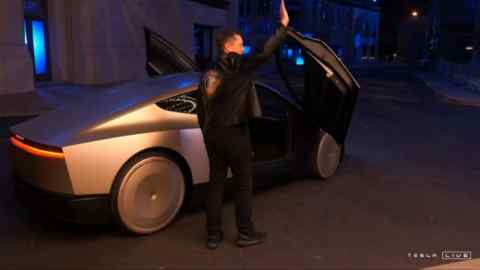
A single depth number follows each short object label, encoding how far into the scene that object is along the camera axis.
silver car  4.16
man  4.01
